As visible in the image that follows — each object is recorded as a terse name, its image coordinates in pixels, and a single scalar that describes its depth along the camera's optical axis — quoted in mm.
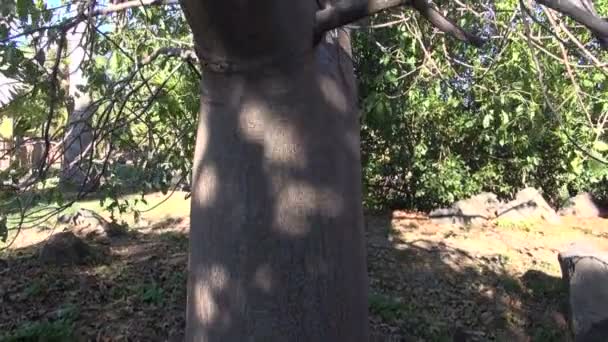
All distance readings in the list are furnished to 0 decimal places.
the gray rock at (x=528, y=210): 8070
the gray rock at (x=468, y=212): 7953
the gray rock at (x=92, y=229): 6745
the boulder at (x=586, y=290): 4371
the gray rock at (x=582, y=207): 8836
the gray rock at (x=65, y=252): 5617
